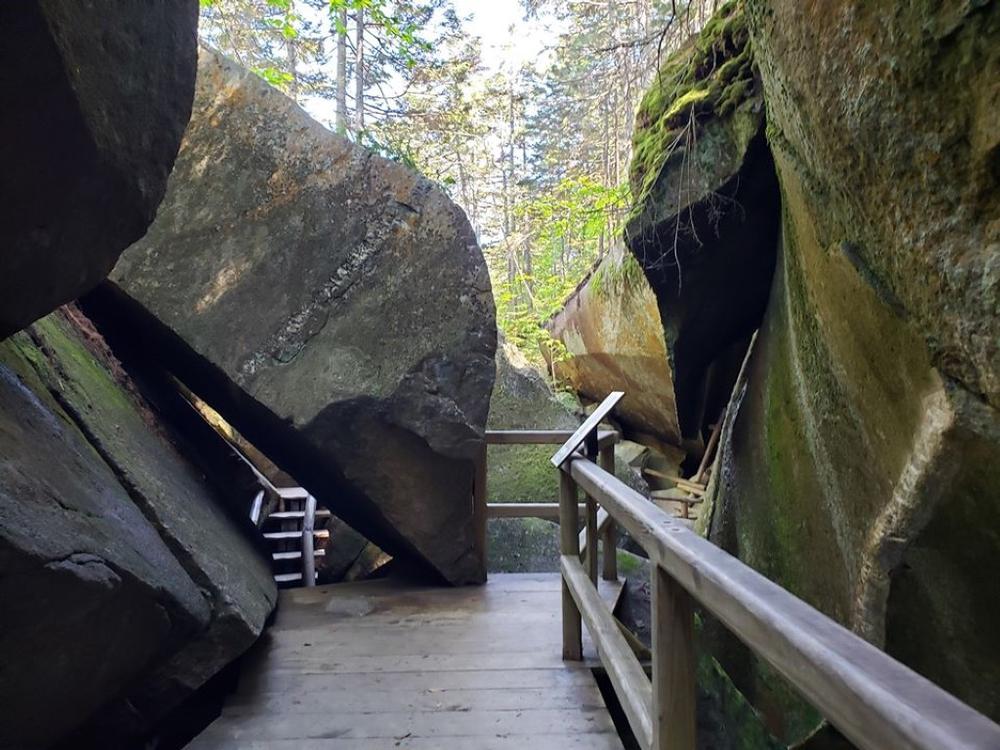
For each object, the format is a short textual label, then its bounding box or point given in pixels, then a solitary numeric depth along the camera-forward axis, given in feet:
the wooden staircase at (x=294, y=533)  21.99
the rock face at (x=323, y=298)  13.80
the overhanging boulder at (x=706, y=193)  11.64
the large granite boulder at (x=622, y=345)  27.91
